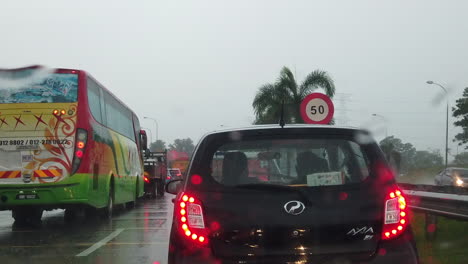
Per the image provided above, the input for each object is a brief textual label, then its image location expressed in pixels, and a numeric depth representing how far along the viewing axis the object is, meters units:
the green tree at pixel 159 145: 159.57
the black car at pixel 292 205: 4.07
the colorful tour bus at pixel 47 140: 12.29
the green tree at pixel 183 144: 176.00
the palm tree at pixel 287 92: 32.28
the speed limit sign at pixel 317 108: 13.62
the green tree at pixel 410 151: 86.04
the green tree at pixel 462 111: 61.81
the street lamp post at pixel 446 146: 48.58
